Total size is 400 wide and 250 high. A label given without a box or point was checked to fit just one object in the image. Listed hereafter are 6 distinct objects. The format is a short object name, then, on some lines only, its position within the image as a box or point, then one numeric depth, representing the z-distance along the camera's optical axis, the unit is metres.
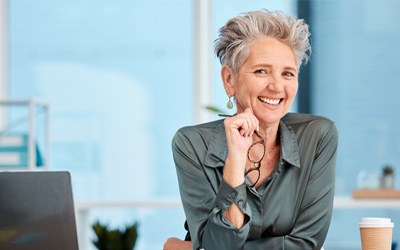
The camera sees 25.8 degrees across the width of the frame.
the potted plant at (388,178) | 5.45
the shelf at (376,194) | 5.29
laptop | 2.00
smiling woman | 2.32
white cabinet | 4.82
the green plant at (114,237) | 5.55
